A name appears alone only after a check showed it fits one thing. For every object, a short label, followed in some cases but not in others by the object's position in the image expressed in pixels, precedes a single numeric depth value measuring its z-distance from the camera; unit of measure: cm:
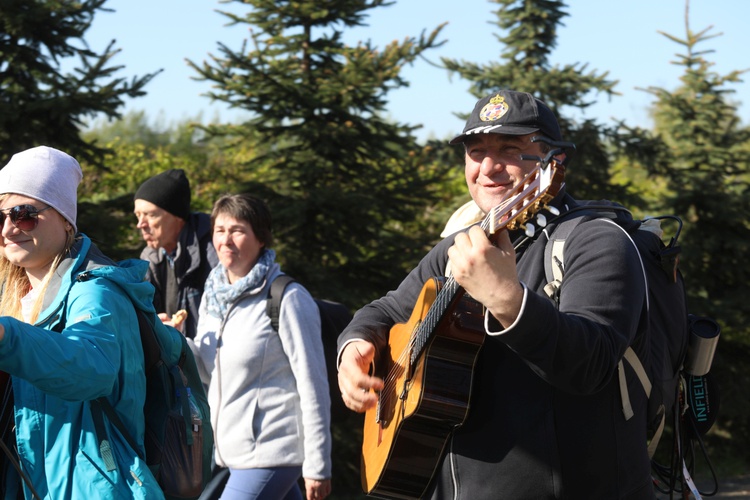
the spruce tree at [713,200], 1242
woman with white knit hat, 265
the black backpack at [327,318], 494
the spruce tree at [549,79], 1166
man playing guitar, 234
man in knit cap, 576
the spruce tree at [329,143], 1011
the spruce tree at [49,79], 891
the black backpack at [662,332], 275
